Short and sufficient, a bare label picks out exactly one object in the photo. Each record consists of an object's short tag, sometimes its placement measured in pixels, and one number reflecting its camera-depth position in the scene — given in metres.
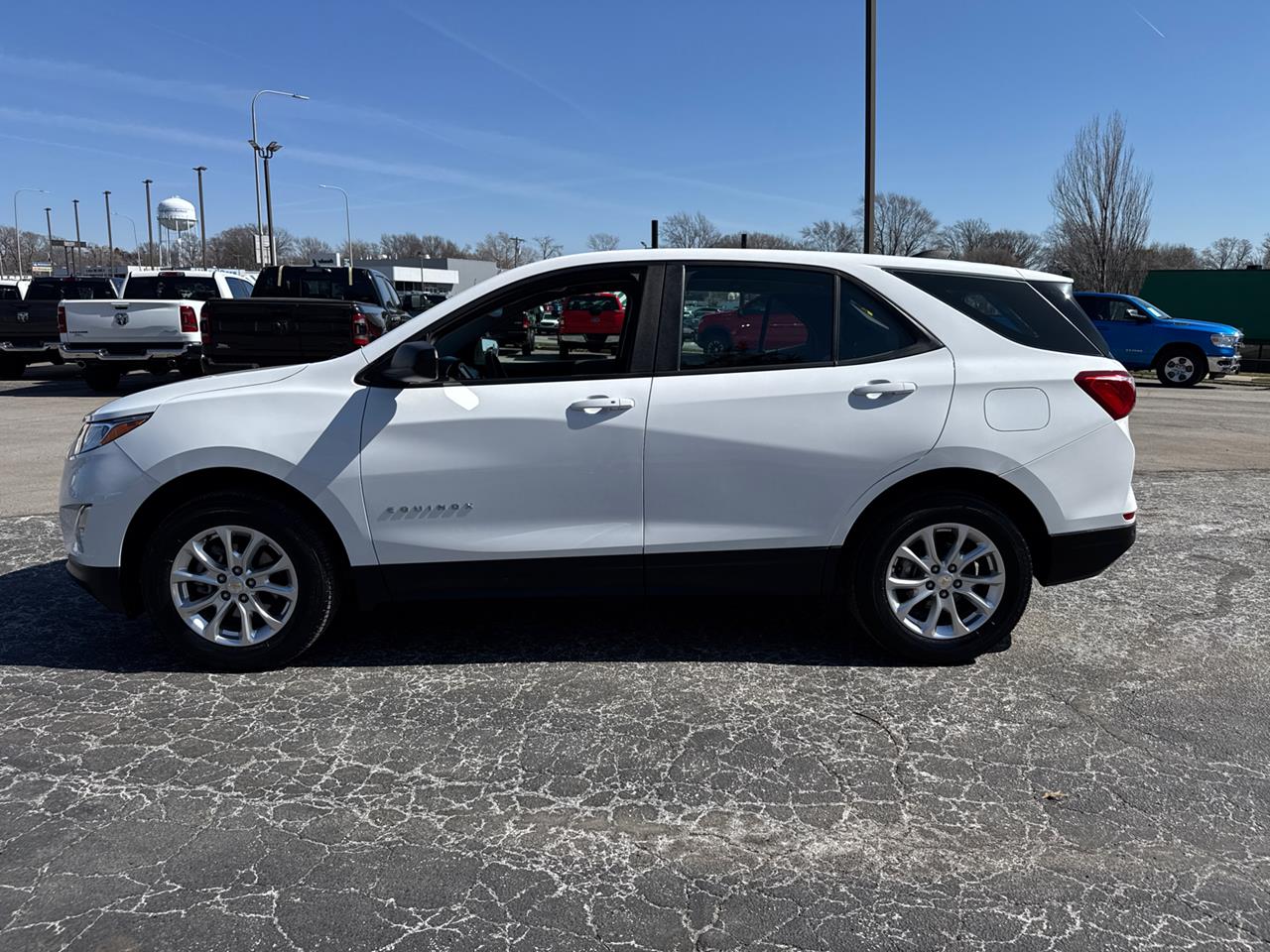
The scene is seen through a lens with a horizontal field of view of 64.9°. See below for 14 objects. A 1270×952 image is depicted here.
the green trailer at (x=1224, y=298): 27.27
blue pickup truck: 20.89
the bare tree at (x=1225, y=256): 93.69
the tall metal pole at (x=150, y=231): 82.89
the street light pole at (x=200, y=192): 66.96
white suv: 4.23
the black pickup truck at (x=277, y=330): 11.61
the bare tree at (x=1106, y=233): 39.38
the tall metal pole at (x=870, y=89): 15.01
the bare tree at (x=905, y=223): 74.87
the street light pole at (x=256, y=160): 39.97
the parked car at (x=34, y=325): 18.39
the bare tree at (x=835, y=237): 62.94
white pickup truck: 15.31
